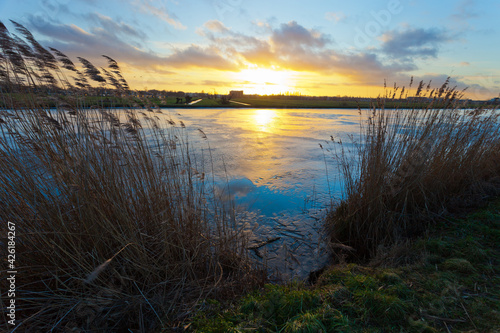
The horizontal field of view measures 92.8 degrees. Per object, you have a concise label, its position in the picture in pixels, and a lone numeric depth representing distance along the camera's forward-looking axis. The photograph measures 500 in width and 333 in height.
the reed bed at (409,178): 3.18
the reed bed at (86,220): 1.91
